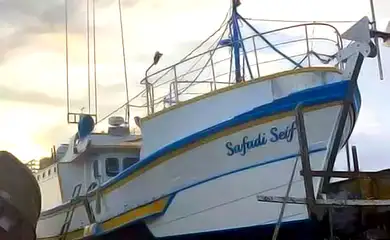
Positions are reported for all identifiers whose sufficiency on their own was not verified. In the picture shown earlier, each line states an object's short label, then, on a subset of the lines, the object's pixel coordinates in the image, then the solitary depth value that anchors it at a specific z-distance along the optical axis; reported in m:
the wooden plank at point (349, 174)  6.09
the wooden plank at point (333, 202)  5.79
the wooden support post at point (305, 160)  5.86
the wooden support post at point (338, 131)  6.56
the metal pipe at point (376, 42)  6.14
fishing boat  7.36
